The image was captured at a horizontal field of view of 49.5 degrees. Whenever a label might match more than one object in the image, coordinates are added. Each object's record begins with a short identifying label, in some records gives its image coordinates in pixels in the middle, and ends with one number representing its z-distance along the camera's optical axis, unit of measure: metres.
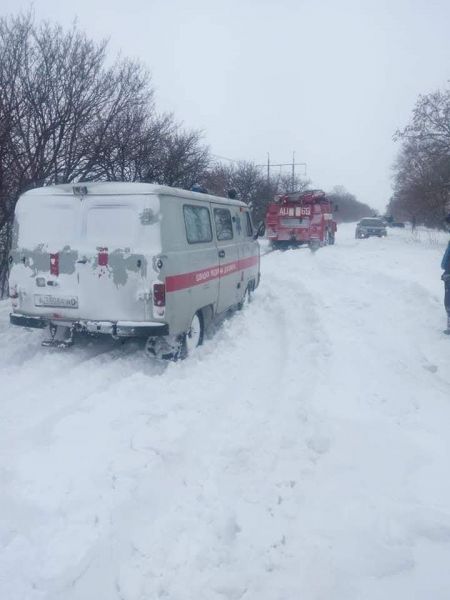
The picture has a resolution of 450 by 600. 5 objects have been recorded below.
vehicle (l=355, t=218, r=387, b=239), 32.84
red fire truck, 22.47
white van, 5.59
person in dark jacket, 7.10
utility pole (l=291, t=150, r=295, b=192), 50.24
